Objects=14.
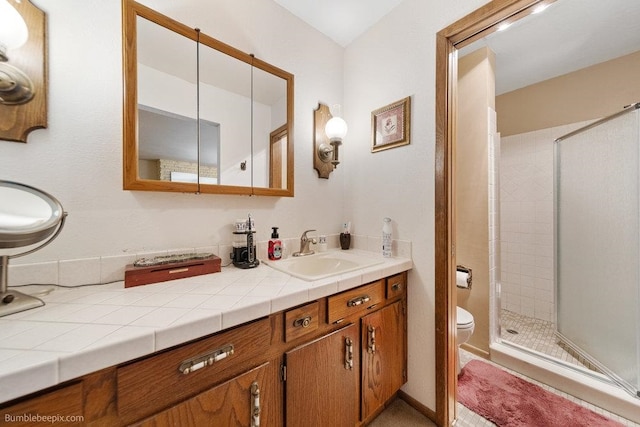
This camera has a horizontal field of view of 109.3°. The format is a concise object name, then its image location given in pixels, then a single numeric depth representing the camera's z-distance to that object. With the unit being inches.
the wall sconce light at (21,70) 28.7
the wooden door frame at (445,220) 45.9
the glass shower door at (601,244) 54.6
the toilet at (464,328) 56.1
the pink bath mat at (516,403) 46.9
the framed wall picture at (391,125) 52.8
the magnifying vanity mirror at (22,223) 24.5
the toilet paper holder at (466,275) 69.1
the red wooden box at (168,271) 34.1
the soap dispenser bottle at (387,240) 54.7
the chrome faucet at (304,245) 57.9
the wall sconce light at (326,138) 60.9
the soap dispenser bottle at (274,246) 52.0
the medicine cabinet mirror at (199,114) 38.4
